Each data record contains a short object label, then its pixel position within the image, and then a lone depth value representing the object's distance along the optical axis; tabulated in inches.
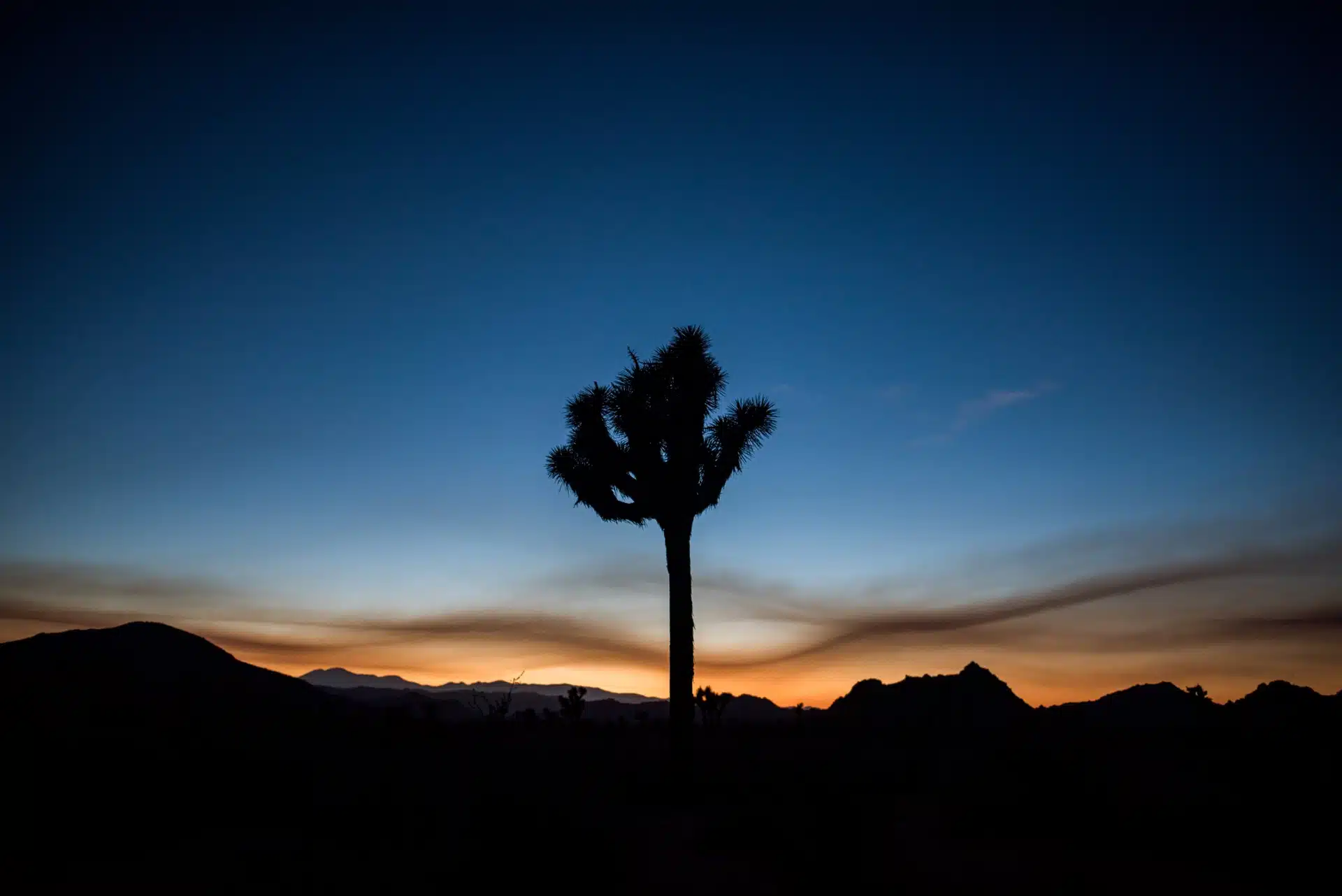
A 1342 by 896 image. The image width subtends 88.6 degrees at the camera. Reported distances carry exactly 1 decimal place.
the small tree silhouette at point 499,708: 746.2
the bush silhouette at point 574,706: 1093.8
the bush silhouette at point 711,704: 1173.7
